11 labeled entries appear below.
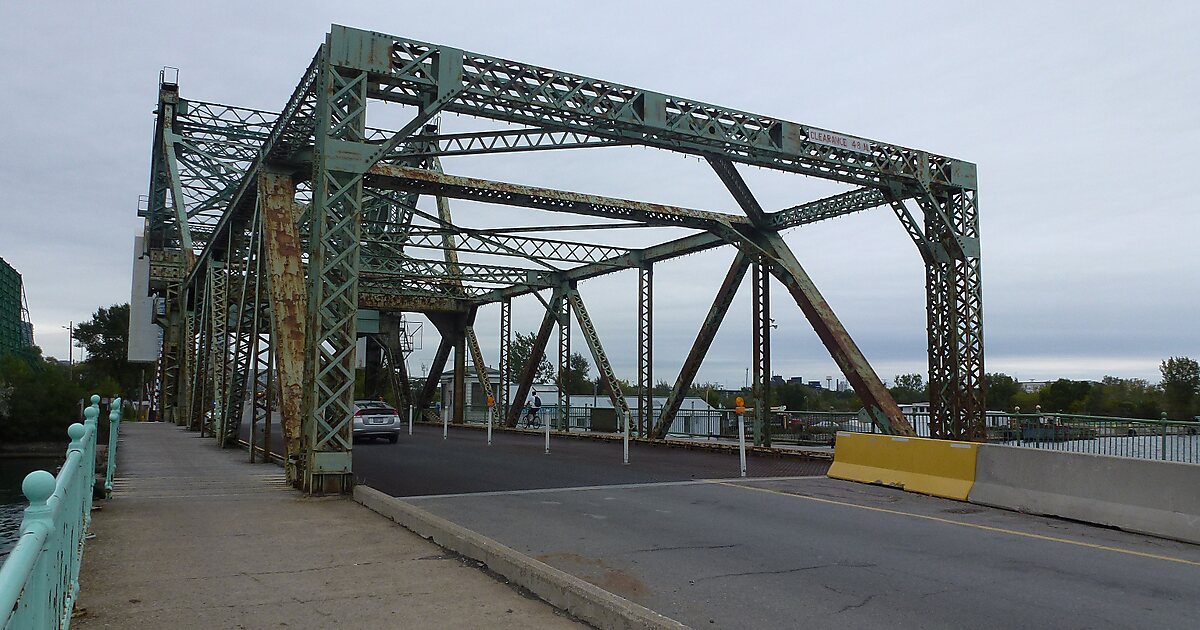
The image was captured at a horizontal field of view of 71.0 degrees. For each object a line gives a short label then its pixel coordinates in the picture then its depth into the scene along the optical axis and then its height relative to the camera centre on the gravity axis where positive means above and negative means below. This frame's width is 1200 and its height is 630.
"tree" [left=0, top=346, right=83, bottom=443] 40.72 -1.71
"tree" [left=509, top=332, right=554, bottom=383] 96.50 +2.24
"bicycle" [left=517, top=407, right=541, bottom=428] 38.53 -1.96
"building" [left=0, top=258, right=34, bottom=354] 60.97 +4.51
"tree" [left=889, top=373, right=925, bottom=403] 73.38 -0.54
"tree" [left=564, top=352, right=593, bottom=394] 102.72 +0.29
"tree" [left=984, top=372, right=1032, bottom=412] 52.82 -0.43
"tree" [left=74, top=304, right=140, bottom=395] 90.94 +2.77
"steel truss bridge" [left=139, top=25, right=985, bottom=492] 11.95 +3.71
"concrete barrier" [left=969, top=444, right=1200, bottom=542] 8.93 -1.20
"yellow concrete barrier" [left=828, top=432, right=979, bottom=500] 11.91 -1.22
